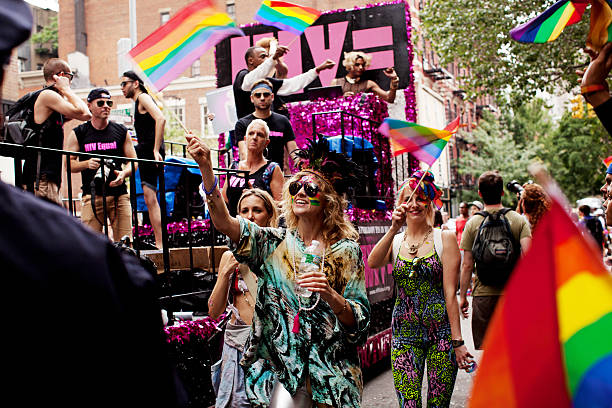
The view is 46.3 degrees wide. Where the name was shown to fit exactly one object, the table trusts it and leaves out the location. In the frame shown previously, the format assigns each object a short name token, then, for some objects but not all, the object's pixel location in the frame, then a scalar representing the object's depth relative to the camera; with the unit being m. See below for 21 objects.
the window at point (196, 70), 47.02
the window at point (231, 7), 45.77
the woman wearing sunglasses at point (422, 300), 5.07
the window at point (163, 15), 48.15
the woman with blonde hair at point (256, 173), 6.91
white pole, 18.82
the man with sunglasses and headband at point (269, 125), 8.20
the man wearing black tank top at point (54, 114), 6.38
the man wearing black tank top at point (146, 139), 7.99
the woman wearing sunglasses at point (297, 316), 3.96
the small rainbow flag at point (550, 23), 4.60
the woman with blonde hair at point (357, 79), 11.79
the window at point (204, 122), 44.66
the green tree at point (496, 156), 46.31
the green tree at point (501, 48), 19.14
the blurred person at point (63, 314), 1.10
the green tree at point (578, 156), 37.50
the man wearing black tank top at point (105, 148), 7.71
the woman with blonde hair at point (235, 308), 4.91
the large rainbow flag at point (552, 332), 1.31
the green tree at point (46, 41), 58.33
